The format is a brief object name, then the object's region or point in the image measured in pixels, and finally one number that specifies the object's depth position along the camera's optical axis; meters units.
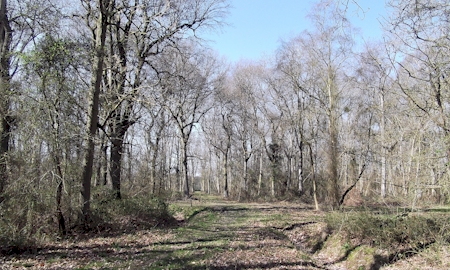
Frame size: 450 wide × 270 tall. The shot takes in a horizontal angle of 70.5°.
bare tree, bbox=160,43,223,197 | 16.97
